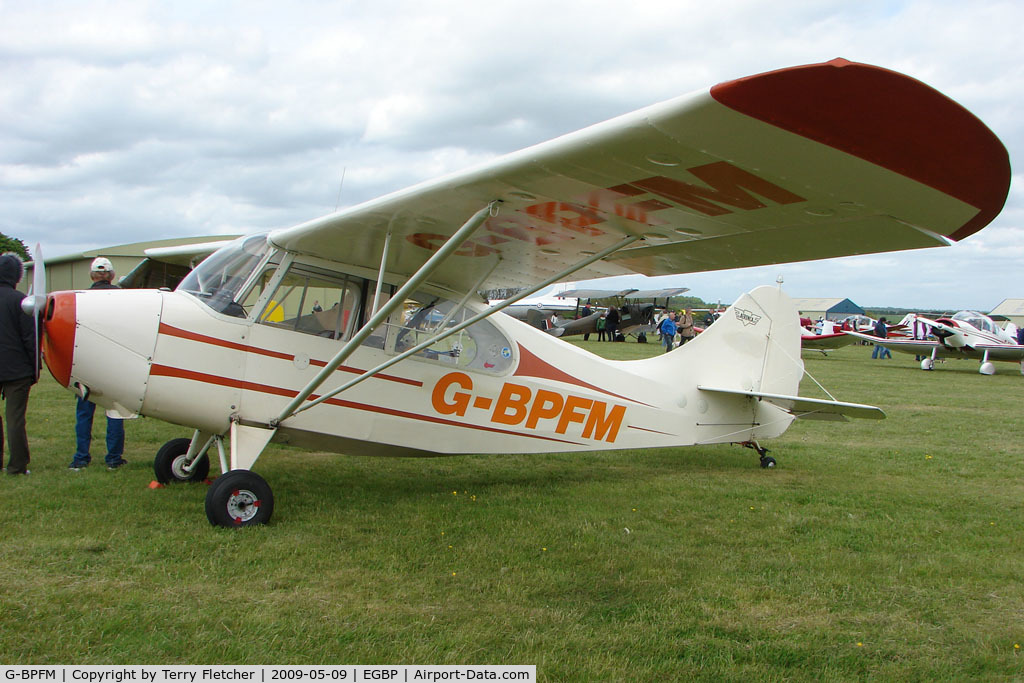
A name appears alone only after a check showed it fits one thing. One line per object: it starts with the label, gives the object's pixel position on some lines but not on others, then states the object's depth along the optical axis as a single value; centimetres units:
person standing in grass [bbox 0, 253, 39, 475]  580
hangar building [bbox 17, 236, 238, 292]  3094
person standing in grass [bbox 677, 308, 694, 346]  2983
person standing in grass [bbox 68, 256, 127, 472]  626
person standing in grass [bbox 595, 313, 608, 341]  3581
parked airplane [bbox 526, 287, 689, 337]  3597
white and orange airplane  280
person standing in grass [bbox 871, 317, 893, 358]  2969
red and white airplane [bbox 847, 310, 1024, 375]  2325
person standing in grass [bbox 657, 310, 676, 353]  2816
